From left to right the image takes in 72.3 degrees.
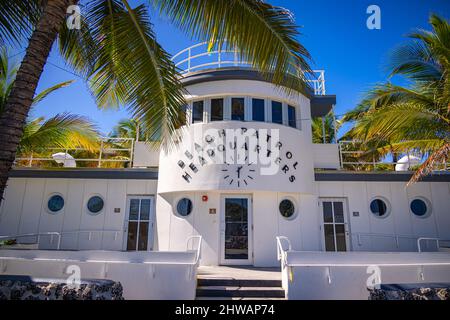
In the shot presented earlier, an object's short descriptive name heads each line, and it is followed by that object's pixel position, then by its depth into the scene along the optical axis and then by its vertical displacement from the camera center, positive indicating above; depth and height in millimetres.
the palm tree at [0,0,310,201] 4617 +3200
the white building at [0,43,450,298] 10297 +1093
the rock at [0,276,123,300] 4863 -1046
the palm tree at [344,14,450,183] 8469 +3931
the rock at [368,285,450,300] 5000 -1069
